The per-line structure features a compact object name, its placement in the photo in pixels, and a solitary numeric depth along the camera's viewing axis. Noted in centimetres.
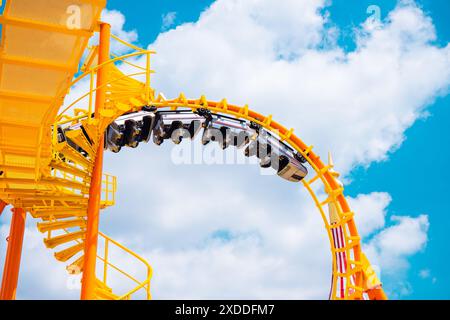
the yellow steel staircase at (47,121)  777
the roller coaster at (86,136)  814
